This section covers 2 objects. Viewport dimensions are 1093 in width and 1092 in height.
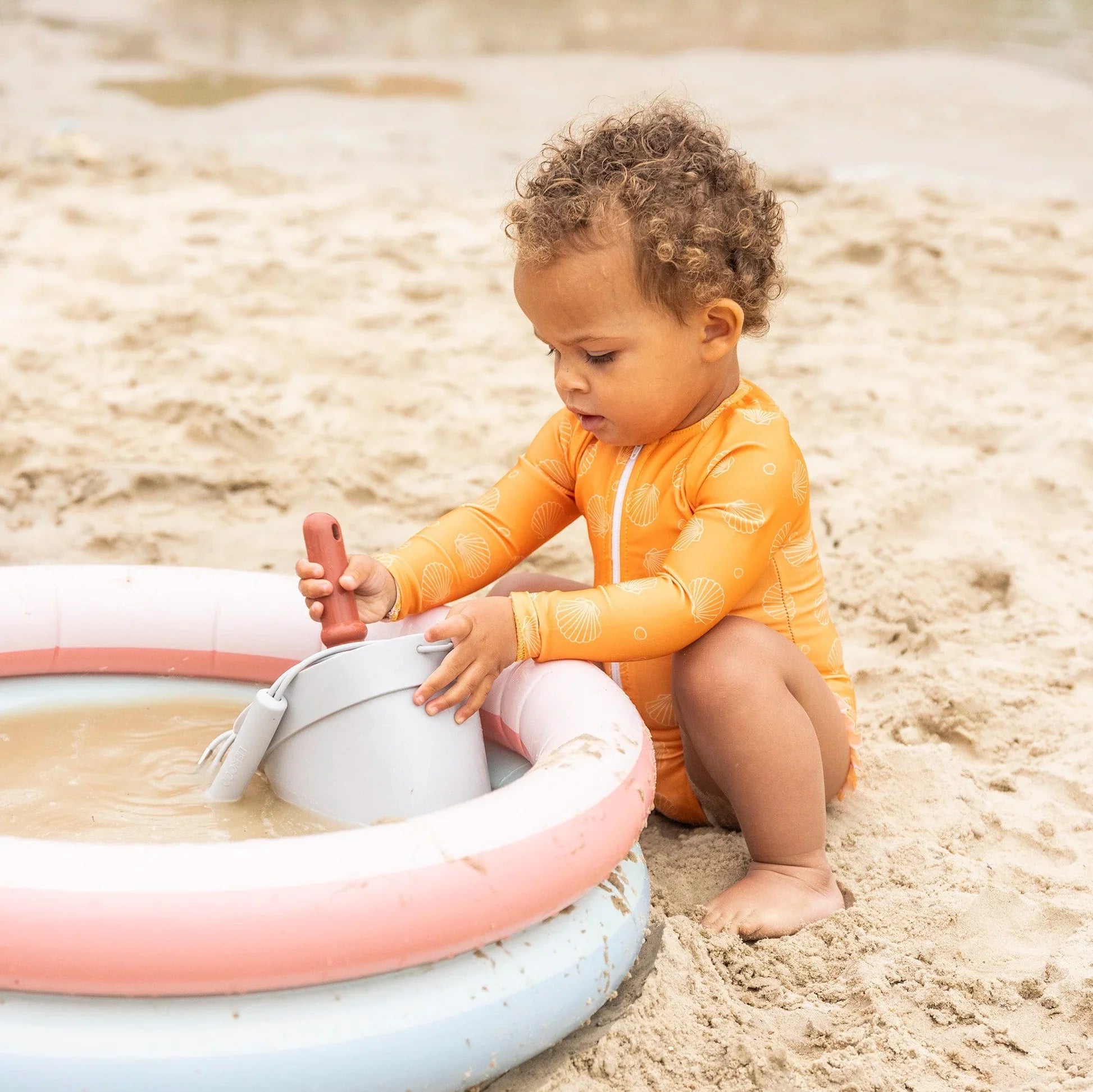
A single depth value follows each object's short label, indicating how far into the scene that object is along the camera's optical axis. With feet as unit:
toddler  5.45
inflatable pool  4.70
